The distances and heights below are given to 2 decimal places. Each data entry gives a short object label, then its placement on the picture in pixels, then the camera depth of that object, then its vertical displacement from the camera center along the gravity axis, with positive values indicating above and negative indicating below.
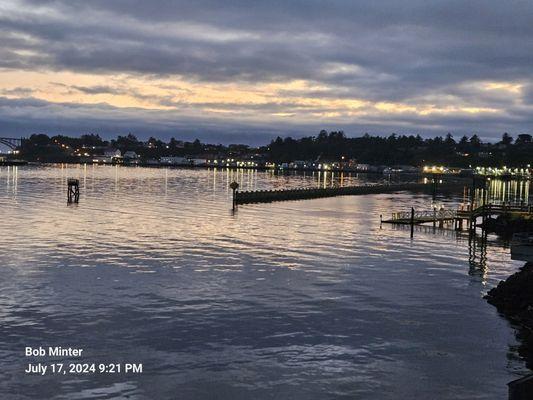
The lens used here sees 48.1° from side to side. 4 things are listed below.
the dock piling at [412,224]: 74.56 -7.05
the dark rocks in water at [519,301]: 32.22 -7.98
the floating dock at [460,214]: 80.75 -6.15
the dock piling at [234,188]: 113.39 -4.93
